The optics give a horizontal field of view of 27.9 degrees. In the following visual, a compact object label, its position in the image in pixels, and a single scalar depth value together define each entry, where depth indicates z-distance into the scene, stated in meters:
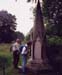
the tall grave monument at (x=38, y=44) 7.78
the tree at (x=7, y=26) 25.52
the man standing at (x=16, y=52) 6.78
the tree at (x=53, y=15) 10.37
